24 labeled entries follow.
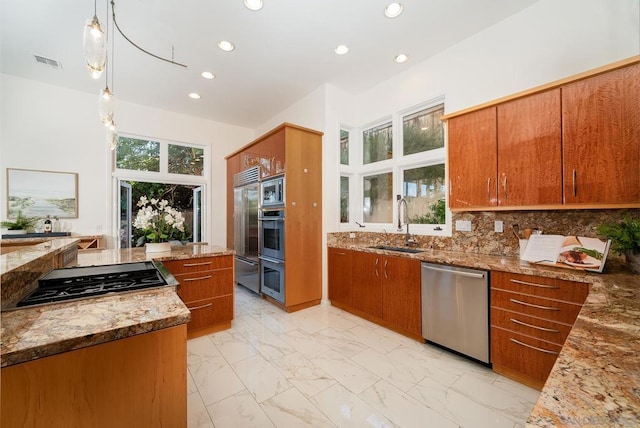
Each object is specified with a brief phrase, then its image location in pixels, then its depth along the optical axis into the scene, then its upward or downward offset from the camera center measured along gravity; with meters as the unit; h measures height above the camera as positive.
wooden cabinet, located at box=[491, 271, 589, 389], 1.68 -0.76
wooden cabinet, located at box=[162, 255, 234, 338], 2.51 -0.77
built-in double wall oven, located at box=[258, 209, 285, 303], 3.39 -0.53
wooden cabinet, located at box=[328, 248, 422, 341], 2.52 -0.84
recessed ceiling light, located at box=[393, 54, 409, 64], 3.03 +1.88
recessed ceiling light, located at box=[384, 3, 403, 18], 2.29 +1.88
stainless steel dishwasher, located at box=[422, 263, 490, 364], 2.05 -0.82
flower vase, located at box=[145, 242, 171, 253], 2.49 -0.31
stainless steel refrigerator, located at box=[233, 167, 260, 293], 4.00 -0.21
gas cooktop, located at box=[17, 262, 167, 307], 1.12 -0.35
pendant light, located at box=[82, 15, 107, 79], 1.34 +0.92
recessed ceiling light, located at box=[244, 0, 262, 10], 2.25 +1.89
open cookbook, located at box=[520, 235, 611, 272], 1.75 -0.28
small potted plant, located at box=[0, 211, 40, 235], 3.23 -0.10
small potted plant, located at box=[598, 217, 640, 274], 1.57 -0.16
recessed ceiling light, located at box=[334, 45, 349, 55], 2.86 +1.88
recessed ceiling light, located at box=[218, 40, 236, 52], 2.79 +1.89
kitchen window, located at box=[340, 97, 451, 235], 3.07 +0.58
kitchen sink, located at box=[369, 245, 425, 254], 2.93 -0.42
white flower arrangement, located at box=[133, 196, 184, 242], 2.52 -0.06
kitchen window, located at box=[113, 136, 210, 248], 4.21 +0.66
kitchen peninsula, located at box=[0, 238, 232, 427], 0.72 -0.46
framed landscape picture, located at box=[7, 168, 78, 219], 3.41 +0.32
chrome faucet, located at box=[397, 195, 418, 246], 3.10 -0.05
